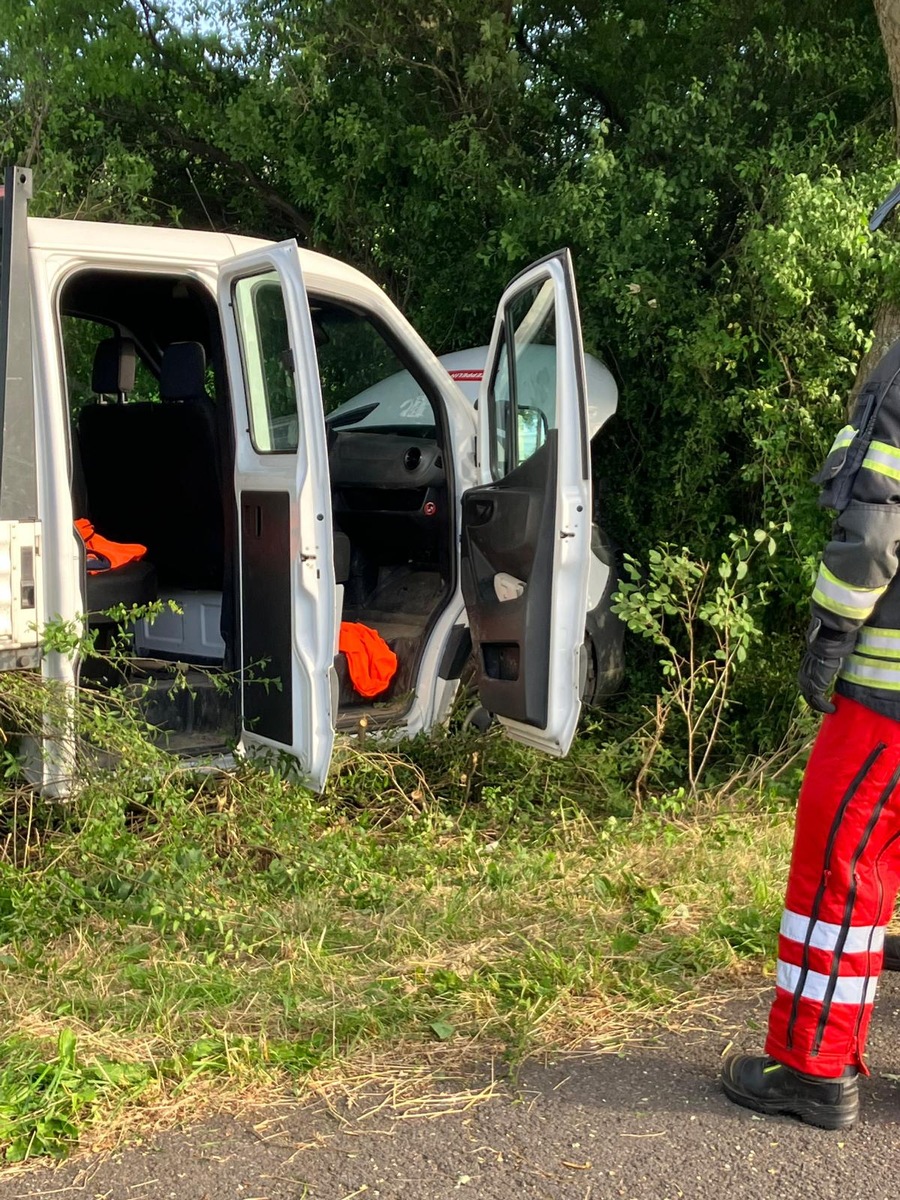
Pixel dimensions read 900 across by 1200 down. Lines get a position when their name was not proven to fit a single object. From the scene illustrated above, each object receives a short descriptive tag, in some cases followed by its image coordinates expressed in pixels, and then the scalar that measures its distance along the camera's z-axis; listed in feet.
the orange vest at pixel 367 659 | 17.51
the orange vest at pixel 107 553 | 16.74
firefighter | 9.45
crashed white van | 14.24
